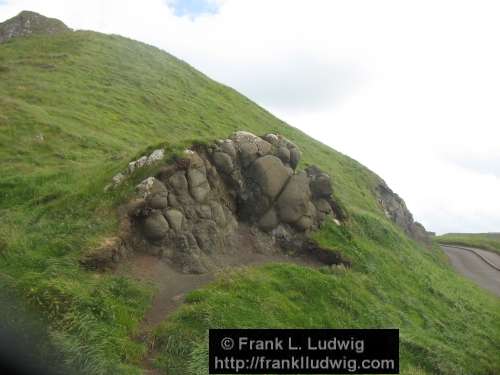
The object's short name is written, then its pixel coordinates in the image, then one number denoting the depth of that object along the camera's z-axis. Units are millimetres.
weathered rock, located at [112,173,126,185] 19188
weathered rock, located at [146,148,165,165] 19362
